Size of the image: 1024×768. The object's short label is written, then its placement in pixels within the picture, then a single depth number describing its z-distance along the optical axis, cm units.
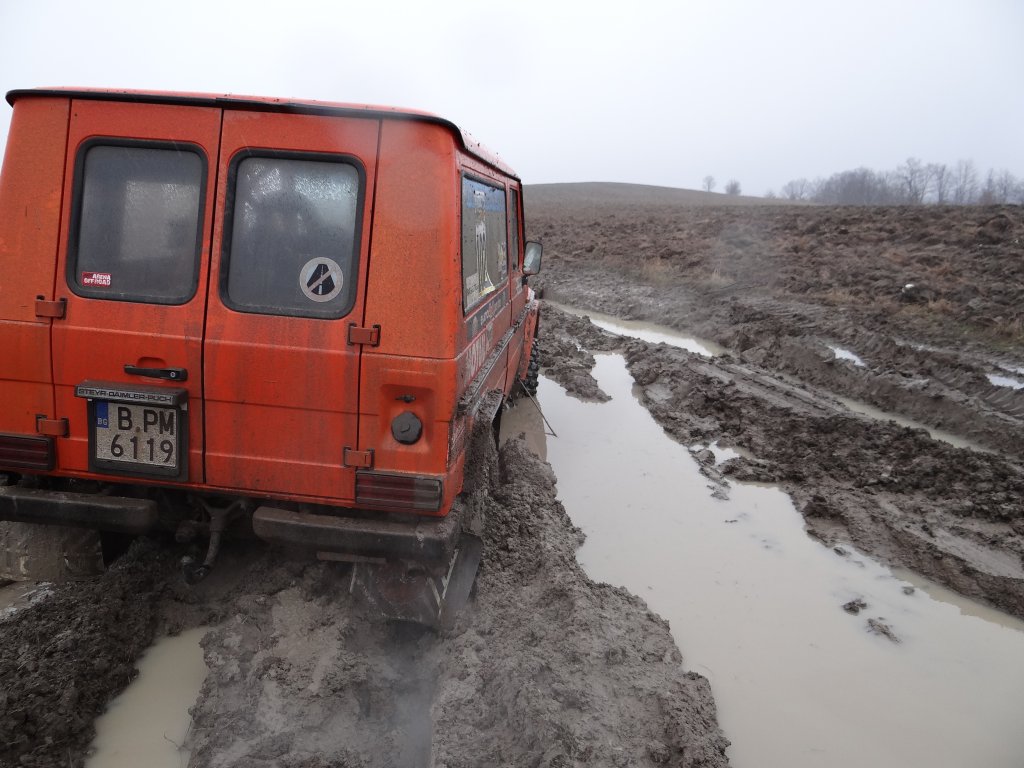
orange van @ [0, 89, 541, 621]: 290
